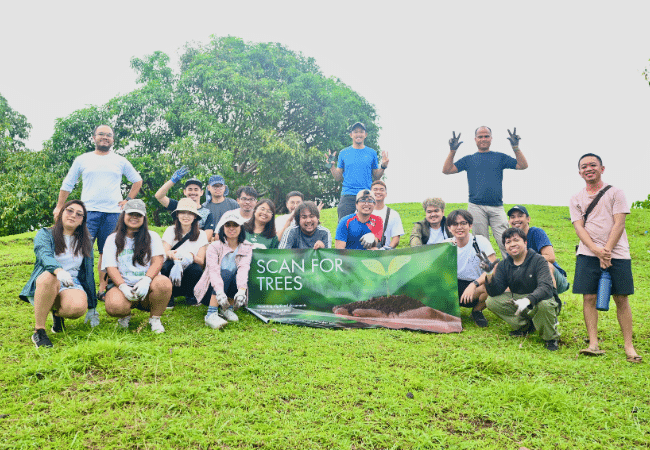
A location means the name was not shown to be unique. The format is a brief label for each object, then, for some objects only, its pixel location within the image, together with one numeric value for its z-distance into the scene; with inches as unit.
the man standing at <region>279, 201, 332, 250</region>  222.8
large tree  657.0
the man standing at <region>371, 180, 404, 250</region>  249.0
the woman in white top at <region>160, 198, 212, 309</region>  212.2
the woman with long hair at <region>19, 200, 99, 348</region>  160.1
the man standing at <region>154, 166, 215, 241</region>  251.9
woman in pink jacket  196.4
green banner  206.4
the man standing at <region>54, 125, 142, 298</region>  217.0
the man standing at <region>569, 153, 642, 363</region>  169.6
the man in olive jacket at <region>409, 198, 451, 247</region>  229.1
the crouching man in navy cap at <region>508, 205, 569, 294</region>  203.0
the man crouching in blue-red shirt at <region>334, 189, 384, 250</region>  231.5
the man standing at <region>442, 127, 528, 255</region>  247.3
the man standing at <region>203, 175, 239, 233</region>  269.9
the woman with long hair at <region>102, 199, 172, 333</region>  174.4
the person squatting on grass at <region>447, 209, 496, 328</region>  213.3
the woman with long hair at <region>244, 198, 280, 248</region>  224.8
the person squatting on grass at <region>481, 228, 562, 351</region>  180.2
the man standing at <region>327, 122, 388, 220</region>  280.8
